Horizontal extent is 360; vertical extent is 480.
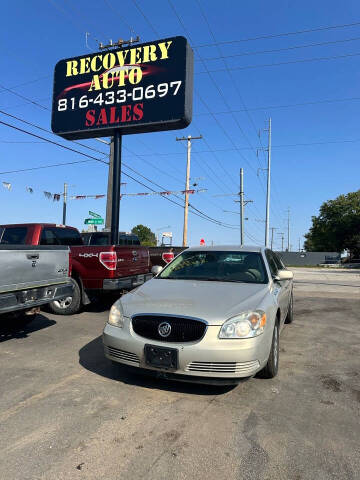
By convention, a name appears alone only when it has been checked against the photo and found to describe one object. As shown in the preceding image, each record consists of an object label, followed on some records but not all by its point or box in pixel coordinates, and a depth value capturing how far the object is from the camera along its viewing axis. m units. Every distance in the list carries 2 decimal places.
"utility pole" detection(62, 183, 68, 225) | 35.38
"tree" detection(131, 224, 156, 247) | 90.94
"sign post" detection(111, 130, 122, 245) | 12.47
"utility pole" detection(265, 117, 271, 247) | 34.19
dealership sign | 12.30
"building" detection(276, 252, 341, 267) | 62.98
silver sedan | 3.27
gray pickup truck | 4.67
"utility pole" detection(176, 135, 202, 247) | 32.97
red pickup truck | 7.38
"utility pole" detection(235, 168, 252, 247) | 38.81
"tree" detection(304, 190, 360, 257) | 58.56
